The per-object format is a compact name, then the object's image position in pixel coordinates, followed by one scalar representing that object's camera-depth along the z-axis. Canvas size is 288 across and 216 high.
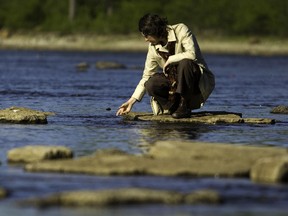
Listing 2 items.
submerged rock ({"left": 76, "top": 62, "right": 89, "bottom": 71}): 47.28
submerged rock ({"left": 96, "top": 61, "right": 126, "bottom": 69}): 49.36
